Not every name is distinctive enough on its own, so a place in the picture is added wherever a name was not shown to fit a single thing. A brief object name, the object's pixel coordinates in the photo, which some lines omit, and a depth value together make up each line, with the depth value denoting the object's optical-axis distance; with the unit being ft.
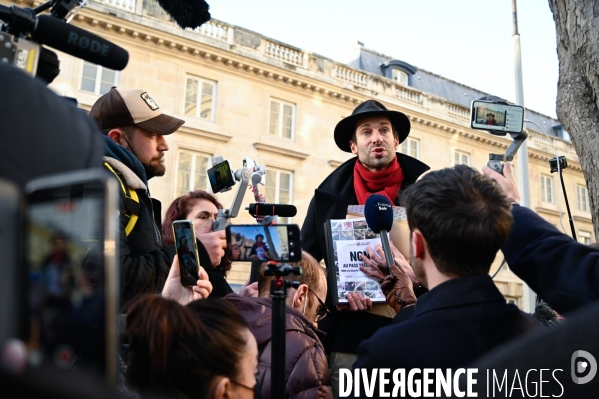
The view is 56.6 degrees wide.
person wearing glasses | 7.04
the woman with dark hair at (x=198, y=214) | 11.18
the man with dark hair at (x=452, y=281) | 4.75
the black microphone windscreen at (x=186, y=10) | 5.50
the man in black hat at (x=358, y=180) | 9.91
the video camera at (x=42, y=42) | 3.41
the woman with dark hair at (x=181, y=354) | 4.30
